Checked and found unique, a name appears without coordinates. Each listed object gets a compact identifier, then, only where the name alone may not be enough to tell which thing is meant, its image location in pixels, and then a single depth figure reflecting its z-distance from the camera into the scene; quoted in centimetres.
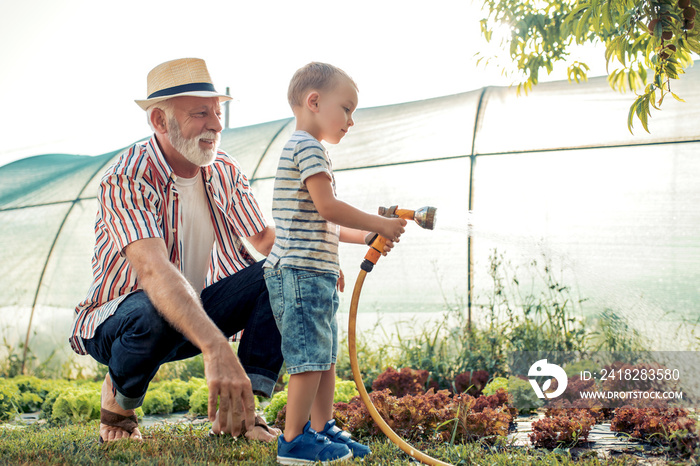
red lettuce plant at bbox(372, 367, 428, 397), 386
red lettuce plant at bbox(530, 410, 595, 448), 276
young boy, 228
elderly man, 250
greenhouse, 482
